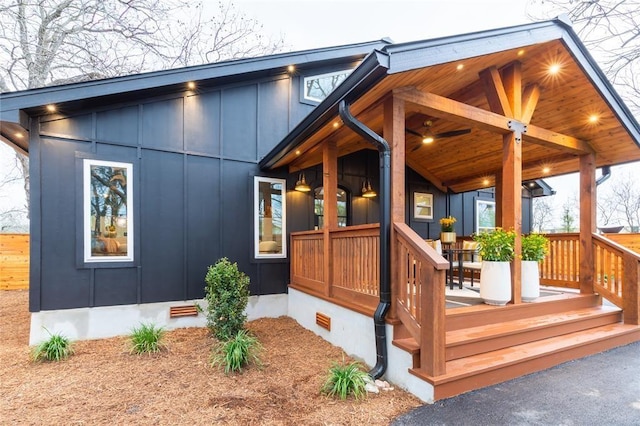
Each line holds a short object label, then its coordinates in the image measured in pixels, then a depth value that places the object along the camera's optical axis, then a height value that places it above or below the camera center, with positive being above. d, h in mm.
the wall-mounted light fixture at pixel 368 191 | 7109 +526
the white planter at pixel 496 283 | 3975 -852
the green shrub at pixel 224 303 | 4645 -1247
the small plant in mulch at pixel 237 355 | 3709 -1650
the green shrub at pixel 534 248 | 4418 -466
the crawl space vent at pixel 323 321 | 4690 -1556
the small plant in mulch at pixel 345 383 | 3020 -1586
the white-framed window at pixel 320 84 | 7137 +2944
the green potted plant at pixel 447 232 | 6852 -383
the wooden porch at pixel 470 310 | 2953 -1173
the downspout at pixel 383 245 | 3402 -318
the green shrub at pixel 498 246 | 4055 -401
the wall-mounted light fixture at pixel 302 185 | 6332 +597
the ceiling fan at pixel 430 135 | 5215 +1300
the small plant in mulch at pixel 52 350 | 4016 -1657
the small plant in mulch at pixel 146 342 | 4254 -1657
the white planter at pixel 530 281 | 4289 -891
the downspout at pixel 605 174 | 5980 +726
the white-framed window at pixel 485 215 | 9484 -24
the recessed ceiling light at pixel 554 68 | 4379 +1969
